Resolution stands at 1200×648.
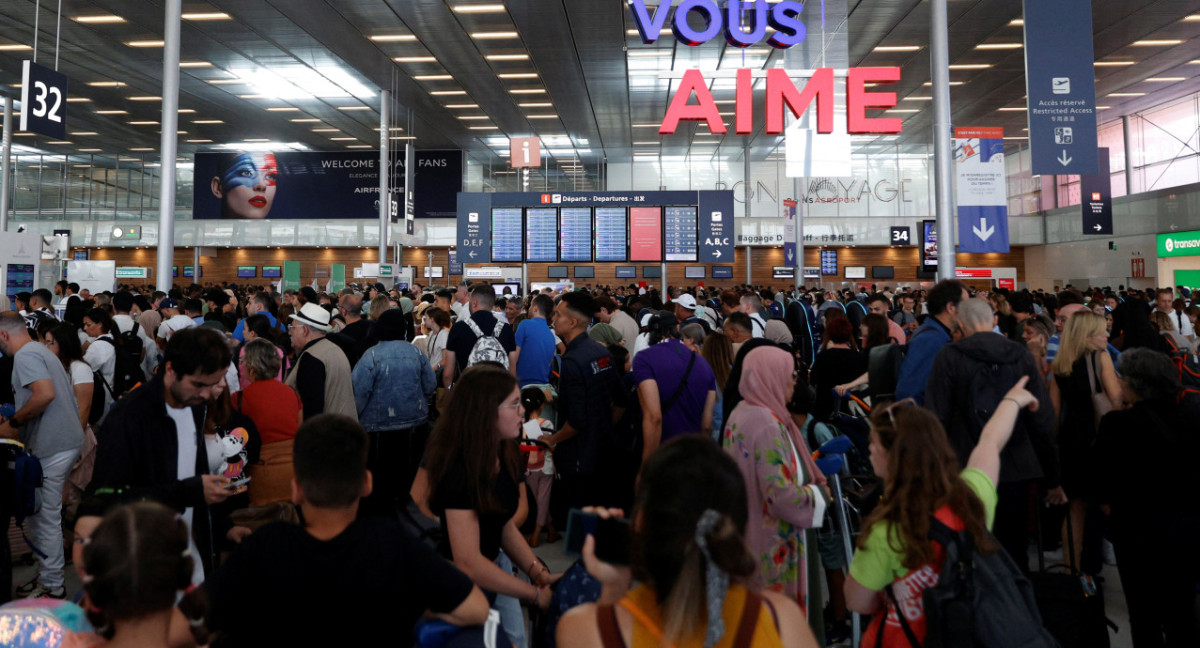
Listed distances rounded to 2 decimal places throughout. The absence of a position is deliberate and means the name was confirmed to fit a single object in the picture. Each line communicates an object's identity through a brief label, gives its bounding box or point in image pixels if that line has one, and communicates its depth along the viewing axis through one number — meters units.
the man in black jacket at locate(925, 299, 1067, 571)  3.39
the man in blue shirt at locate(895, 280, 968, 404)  4.27
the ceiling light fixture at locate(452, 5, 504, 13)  13.55
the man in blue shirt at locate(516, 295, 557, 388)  6.14
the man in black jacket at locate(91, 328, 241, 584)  2.40
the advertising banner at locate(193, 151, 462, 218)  24.73
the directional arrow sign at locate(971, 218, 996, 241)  9.72
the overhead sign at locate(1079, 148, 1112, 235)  21.30
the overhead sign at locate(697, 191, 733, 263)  12.75
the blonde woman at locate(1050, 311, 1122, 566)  4.30
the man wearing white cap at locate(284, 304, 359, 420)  4.84
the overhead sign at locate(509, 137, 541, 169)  16.34
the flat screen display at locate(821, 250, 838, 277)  27.62
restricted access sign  8.98
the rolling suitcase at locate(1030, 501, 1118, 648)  2.63
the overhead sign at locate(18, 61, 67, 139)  9.93
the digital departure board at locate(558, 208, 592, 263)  12.92
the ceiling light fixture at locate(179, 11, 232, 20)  13.85
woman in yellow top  1.29
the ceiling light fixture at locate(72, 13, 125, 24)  14.01
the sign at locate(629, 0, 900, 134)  11.13
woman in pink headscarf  2.80
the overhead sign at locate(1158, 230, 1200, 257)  19.00
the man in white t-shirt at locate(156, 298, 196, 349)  6.78
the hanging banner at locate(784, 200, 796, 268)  19.36
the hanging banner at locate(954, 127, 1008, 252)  9.68
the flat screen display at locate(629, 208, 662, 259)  12.83
